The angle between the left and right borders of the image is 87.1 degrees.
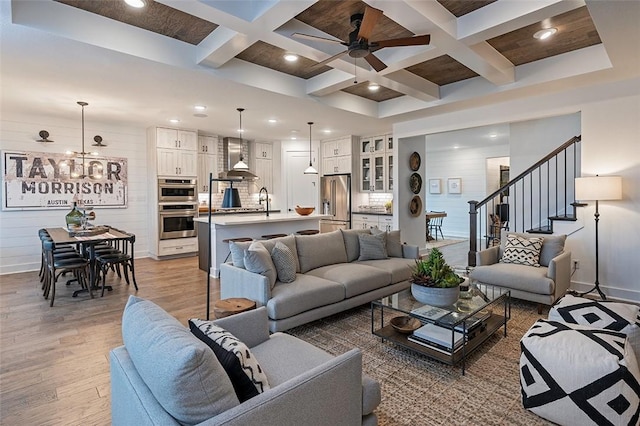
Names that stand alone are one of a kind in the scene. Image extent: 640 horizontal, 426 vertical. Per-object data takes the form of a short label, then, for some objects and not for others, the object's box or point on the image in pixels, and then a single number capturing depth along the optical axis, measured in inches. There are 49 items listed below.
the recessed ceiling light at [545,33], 133.8
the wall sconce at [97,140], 248.3
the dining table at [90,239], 163.0
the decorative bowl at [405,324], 108.3
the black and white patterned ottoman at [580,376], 70.9
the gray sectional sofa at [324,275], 119.2
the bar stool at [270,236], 232.1
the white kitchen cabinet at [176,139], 262.8
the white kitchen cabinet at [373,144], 304.7
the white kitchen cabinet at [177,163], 264.4
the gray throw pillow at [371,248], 170.6
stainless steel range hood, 316.5
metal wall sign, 224.5
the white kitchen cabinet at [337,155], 315.9
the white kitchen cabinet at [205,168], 299.3
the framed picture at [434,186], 428.3
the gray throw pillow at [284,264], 131.3
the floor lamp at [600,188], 155.7
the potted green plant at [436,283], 107.5
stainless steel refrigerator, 314.8
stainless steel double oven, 267.7
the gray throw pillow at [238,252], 132.6
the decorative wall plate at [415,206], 279.4
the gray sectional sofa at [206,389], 42.5
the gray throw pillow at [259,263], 122.7
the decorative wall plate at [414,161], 274.7
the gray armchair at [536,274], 141.2
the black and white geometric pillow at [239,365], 49.8
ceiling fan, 101.0
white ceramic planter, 107.2
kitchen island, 213.9
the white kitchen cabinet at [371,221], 288.2
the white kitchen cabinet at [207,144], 299.4
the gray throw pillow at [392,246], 177.9
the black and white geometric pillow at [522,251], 160.4
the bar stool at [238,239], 210.2
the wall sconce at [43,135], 230.1
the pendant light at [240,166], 218.4
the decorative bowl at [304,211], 246.5
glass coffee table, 97.7
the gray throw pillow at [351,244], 171.0
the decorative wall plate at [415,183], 276.8
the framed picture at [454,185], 405.7
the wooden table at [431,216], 353.8
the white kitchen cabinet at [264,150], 339.9
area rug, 80.0
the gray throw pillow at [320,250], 151.8
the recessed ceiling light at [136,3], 110.0
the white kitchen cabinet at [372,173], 306.0
